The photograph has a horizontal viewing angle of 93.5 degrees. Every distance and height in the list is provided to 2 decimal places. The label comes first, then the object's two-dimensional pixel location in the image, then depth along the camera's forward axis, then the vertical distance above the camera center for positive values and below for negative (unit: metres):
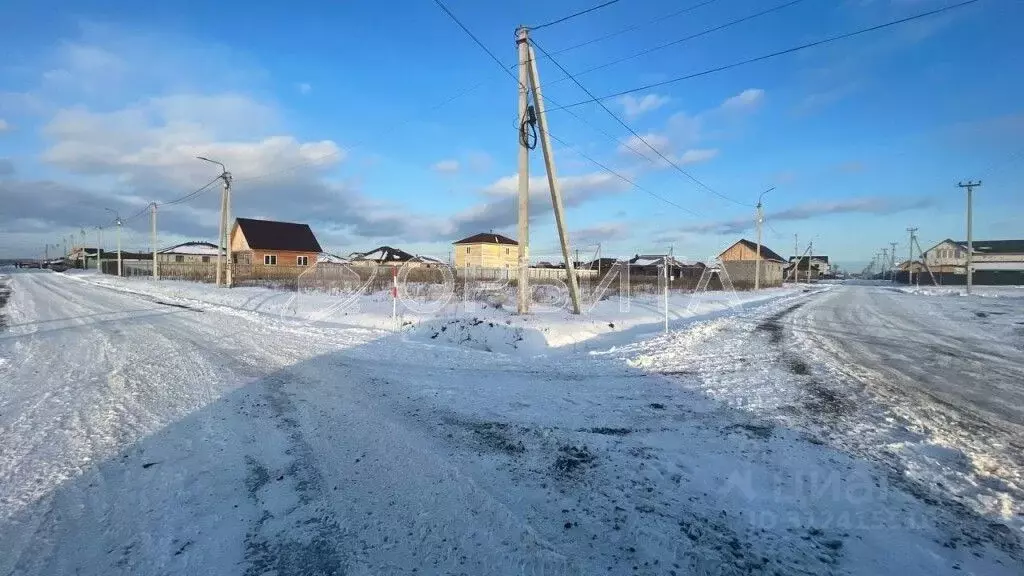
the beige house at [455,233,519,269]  72.81 +3.76
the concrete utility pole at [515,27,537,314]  14.13 +2.18
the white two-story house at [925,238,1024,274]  68.57 +3.68
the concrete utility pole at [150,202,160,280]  43.89 +3.85
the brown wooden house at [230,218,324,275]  59.31 +3.76
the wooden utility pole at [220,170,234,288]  31.03 +4.16
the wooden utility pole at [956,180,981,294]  42.00 +6.35
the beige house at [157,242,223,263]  69.69 +2.79
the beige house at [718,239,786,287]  74.06 +2.45
